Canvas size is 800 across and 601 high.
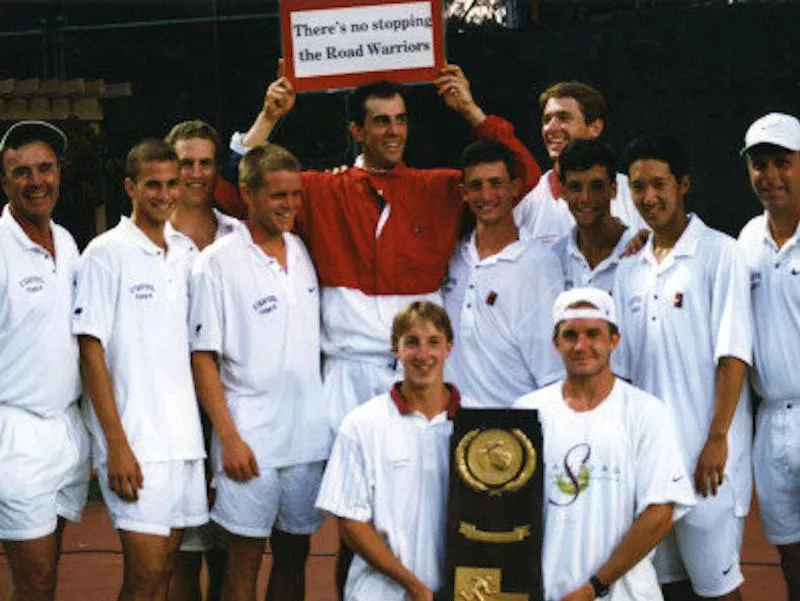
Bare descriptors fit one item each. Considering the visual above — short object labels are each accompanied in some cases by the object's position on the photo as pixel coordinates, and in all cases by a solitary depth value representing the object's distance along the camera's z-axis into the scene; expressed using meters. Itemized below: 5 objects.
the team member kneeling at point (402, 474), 6.11
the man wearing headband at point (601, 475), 5.97
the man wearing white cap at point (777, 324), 6.46
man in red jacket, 6.69
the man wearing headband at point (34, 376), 6.21
